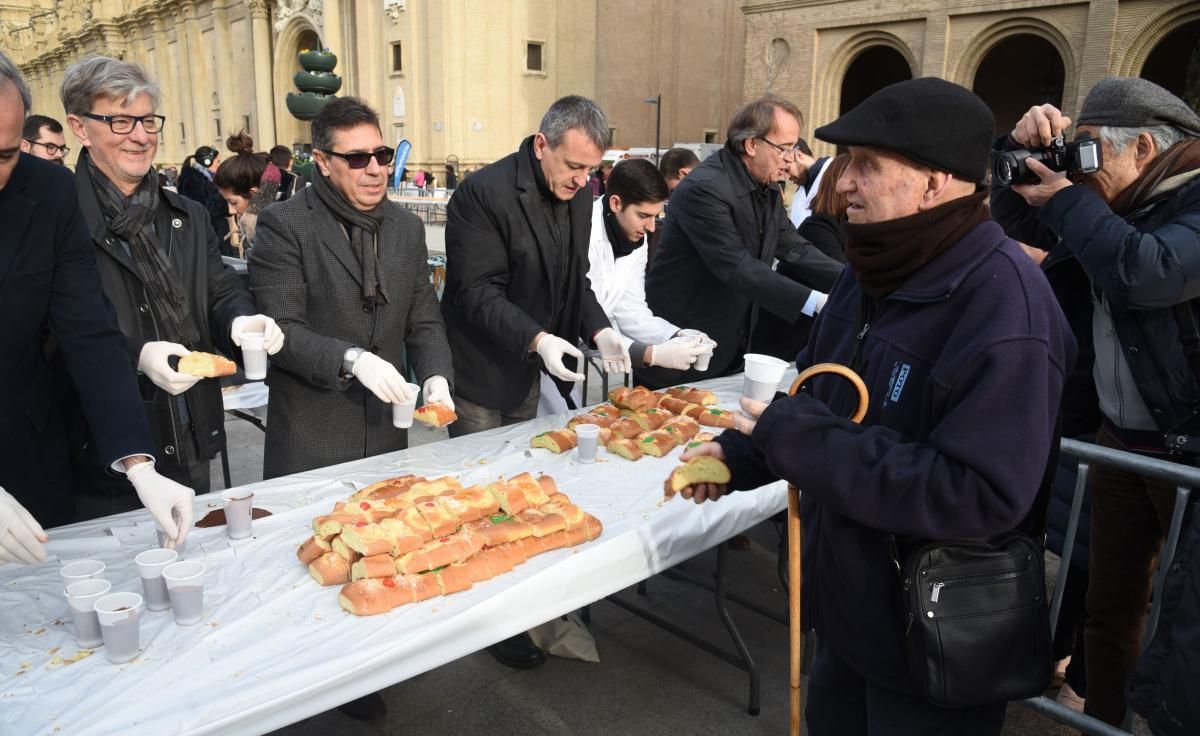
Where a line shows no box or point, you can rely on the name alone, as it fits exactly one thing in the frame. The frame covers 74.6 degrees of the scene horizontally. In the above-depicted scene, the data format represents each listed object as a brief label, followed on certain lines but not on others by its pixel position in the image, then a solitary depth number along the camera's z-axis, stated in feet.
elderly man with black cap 5.05
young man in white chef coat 13.92
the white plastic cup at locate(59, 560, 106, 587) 6.60
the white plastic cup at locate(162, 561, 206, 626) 6.37
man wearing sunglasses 9.61
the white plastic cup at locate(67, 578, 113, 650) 6.08
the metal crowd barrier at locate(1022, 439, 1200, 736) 7.59
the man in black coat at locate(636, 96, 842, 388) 14.05
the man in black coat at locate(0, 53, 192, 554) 7.32
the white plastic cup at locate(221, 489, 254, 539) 7.88
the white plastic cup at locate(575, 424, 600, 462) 10.41
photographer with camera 8.38
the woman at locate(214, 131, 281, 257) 23.88
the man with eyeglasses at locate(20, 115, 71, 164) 18.39
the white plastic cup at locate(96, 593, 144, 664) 5.84
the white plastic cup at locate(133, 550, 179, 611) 6.56
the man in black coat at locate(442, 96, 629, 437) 11.43
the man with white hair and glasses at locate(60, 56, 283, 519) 8.98
